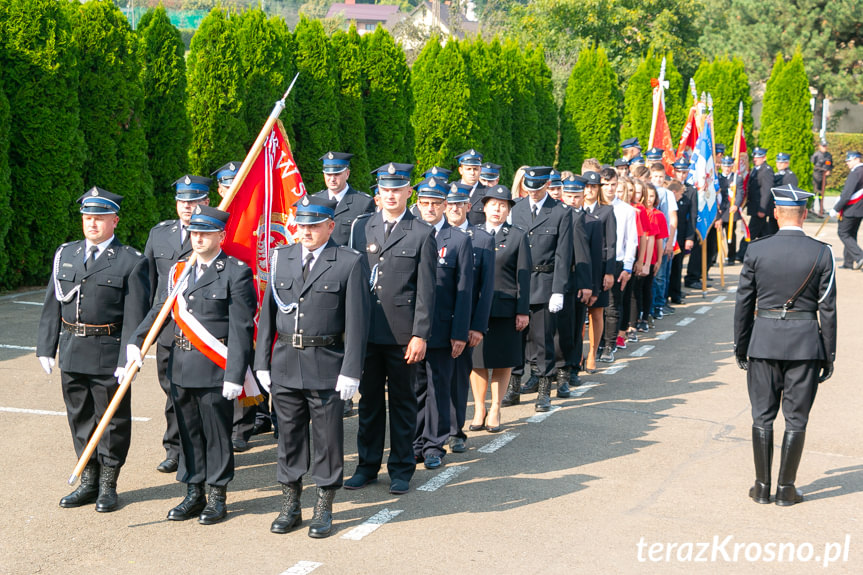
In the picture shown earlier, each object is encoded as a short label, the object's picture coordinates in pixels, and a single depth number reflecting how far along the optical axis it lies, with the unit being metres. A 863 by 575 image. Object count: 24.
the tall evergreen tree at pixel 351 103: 19.00
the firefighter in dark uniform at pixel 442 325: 7.80
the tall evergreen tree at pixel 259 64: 16.36
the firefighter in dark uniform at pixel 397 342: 7.30
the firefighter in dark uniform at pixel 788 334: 7.02
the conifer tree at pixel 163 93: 15.74
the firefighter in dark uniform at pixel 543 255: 9.86
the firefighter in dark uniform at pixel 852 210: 19.72
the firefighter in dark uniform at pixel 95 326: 6.82
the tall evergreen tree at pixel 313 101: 17.88
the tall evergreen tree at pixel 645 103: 31.02
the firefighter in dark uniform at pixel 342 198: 9.72
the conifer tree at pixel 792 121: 31.56
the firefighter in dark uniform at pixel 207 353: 6.59
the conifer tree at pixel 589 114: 28.94
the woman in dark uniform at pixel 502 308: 8.88
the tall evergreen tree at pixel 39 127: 13.85
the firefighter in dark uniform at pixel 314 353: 6.43
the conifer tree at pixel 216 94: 16.06
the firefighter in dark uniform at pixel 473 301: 8.16
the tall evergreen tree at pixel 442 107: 21.84
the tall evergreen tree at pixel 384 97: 19.61
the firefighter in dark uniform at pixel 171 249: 7.59
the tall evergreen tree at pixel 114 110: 14.80
